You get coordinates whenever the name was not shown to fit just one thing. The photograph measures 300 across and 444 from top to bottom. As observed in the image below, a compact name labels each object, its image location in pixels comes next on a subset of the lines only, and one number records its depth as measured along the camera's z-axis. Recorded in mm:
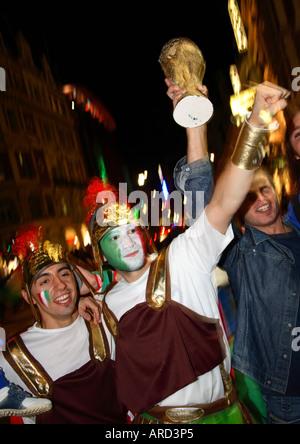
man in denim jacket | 1648
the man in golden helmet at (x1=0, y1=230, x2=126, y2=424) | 1841
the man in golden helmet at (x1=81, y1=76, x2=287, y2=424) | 1535
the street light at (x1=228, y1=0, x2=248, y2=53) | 4039
